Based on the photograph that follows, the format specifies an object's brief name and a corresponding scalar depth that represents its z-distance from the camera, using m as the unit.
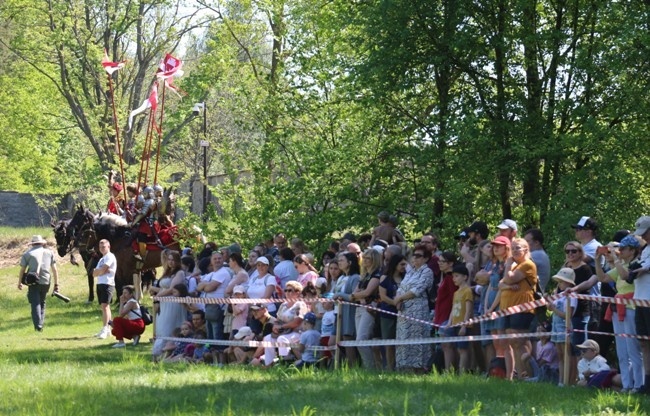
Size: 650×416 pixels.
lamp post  35.16
